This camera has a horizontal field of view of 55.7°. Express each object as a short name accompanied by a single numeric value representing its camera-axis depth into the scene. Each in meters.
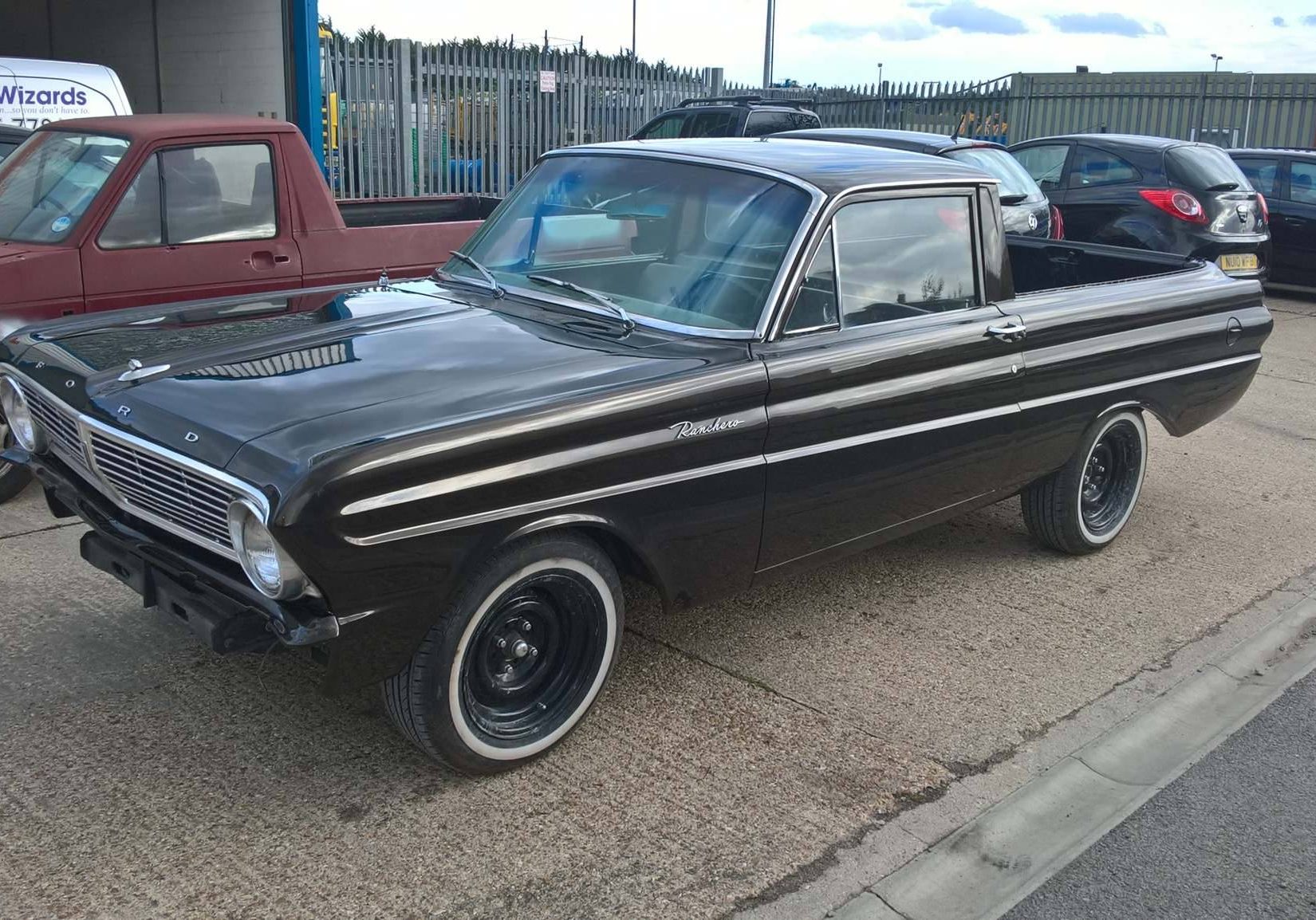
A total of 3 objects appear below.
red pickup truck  5.74
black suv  15.10
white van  9.02
